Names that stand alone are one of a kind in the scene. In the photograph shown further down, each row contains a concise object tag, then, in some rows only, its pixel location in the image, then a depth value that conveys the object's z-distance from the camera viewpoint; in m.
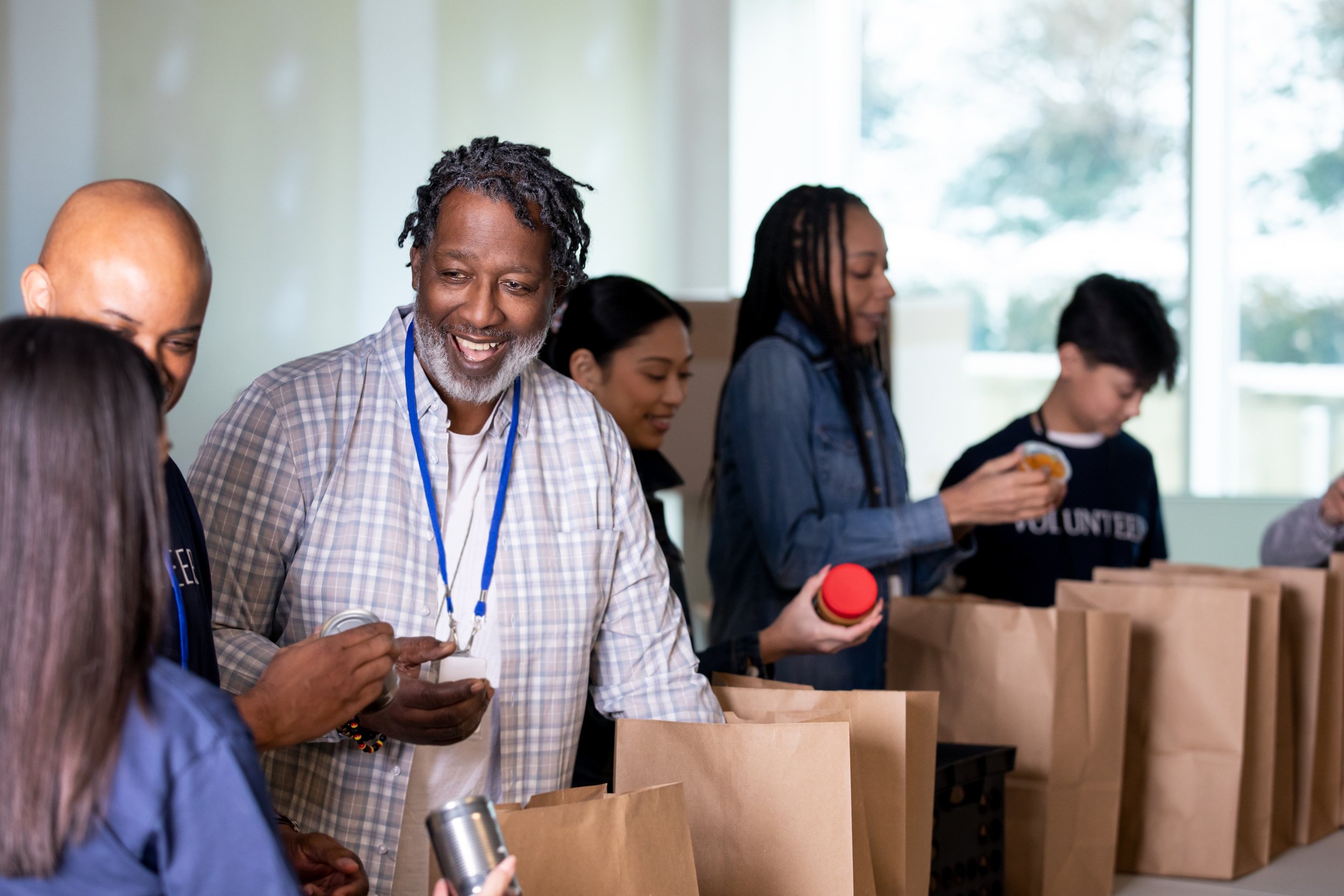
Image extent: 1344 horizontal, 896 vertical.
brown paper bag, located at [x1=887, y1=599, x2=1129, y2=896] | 4.73
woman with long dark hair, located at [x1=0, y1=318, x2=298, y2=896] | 3.01
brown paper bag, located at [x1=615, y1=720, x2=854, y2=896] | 4.10
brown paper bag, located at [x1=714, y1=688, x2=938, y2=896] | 4.27
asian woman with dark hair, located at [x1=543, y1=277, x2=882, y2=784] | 4.97
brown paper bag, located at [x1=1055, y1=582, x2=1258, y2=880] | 4.90
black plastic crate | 4.55
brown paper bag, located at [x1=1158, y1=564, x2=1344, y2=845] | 5.09
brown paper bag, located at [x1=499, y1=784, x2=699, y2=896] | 3.90
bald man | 3.86
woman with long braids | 5.02
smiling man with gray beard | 4.26
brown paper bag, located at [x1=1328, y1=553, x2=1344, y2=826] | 5.13
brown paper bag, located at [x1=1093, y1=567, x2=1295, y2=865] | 4.95
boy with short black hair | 5.46
